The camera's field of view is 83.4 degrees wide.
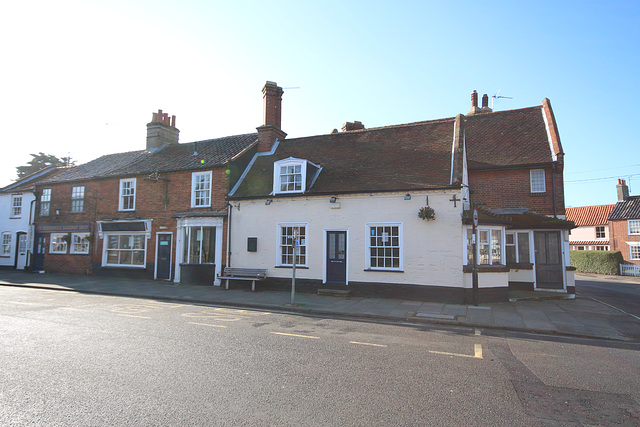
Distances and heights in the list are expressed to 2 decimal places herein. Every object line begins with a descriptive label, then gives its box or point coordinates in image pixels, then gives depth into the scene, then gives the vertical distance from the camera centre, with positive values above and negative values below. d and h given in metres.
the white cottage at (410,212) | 13.24 +1.50
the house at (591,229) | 38.91 +2.39
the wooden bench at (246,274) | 15.58 -1.17
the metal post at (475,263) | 12.25 -0.48
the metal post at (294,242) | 12.04 +0.17
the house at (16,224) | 24.27 +1.48
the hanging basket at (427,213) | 12.94 +1.28
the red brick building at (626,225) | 33.72 +2.47
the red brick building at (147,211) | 17.66 +1.96
